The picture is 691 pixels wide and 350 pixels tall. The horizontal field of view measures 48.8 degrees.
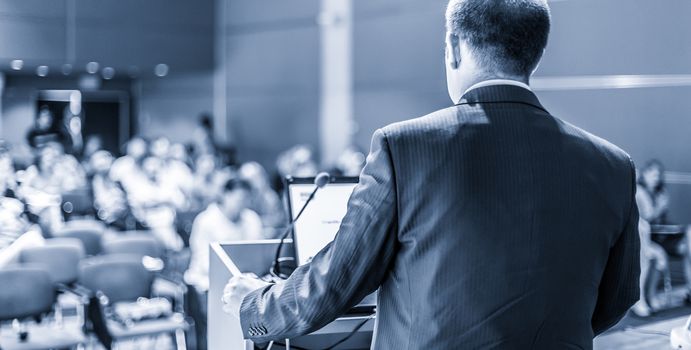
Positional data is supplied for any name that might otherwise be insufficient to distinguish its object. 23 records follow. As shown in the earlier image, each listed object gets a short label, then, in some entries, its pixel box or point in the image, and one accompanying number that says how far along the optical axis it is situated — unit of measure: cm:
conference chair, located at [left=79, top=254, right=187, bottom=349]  515
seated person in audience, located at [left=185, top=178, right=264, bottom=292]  561
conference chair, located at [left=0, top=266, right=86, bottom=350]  469
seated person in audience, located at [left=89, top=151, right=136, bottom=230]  818
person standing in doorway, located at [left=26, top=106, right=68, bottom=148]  1273
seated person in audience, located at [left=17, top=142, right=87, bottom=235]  725
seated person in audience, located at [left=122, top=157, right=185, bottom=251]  766
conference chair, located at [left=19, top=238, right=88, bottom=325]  565
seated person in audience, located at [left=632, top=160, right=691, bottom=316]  703
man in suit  128
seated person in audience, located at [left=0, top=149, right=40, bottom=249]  385
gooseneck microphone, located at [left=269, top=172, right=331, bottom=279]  223
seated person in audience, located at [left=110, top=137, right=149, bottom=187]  962
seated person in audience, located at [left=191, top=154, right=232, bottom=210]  886
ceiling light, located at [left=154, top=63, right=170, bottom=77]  1254
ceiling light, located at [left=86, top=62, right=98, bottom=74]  1193
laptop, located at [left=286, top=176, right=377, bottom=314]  237
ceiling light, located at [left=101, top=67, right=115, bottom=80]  1237
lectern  222
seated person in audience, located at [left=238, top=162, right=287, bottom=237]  787
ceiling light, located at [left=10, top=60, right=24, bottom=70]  1127
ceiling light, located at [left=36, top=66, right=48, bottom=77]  1185
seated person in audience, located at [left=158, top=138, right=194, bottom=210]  935
